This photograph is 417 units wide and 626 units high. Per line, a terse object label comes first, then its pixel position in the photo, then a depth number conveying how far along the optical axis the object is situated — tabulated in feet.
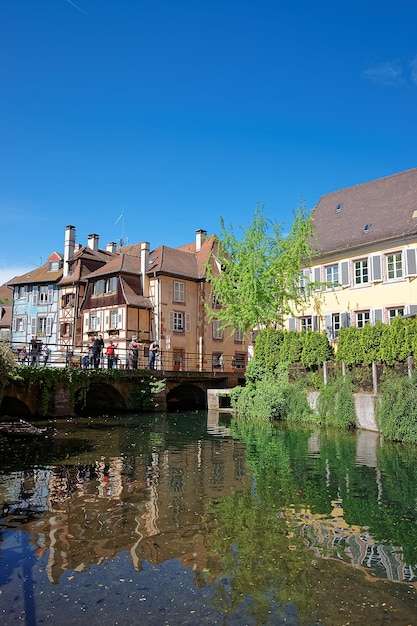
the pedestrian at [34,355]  86.70
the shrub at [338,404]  68.96
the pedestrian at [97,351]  98.47
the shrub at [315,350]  84.19
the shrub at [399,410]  56.03
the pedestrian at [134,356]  105.01
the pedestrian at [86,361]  95.02
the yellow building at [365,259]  86.89
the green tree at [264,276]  102.17
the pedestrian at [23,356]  86.35
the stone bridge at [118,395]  85.10
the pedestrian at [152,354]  106.52
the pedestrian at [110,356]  98.32
